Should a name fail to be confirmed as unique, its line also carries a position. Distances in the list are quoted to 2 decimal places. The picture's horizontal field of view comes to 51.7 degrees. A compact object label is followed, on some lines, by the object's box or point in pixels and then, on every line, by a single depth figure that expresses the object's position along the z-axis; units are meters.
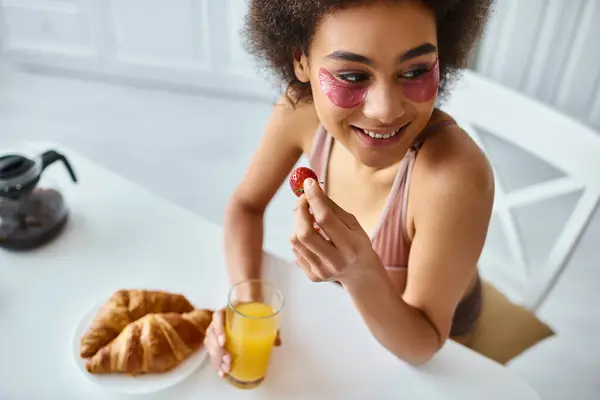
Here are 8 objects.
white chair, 1.13
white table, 0.88
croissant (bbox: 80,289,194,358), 0.88
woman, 0.75
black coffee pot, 1.03
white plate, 0.85
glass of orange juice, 0.85
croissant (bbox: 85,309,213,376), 0.85
